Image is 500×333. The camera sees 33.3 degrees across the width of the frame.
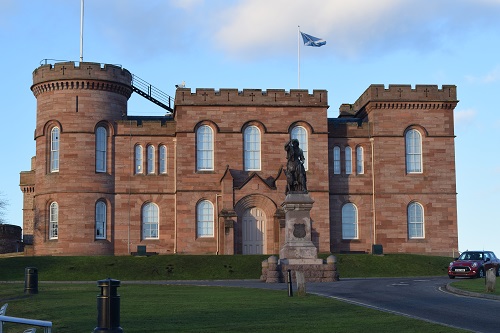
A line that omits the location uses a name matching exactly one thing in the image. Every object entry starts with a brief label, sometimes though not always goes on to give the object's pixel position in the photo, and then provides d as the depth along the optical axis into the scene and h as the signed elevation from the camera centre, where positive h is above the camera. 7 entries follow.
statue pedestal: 36.50 +0.39
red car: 38.69 -1.00
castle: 52.91 +4.78
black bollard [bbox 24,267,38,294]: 29.86 -1.32
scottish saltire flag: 56.34 +13.58
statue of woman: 37.01 +2.95
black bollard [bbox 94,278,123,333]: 14.88 -1.12
